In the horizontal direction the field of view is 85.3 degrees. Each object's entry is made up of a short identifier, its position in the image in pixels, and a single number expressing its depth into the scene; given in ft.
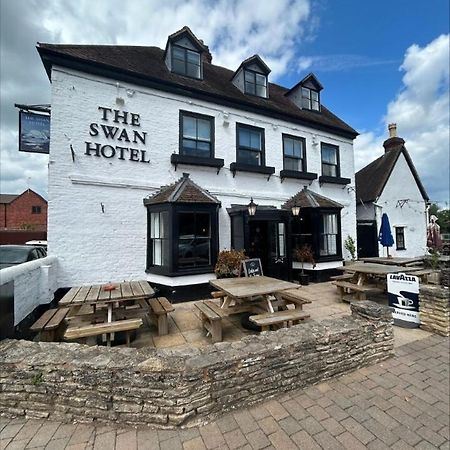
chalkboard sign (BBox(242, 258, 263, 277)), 21.05
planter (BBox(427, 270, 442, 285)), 27.04
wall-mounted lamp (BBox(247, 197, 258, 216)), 25.68
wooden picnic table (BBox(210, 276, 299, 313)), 14.98
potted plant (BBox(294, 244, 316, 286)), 30.07
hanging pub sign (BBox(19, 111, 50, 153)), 22.13
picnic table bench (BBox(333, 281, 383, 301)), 21.09
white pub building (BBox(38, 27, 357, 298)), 22.35
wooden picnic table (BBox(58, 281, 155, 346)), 12.87
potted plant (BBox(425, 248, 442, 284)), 27.09
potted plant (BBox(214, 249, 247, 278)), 24.02
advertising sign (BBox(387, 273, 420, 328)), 17.90
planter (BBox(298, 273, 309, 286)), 29.81
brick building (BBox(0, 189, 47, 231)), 112.37
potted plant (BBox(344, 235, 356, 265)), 36.65
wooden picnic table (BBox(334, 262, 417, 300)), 21.53
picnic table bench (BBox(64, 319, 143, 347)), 12.40
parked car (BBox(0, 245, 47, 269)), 21.86
